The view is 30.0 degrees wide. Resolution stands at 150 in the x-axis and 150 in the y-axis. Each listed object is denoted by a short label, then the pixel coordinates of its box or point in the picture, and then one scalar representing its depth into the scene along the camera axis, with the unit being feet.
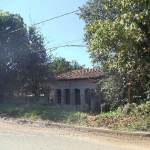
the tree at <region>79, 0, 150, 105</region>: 29.94
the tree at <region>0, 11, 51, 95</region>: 83.15
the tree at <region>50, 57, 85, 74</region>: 156.61
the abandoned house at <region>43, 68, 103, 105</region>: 85.57
